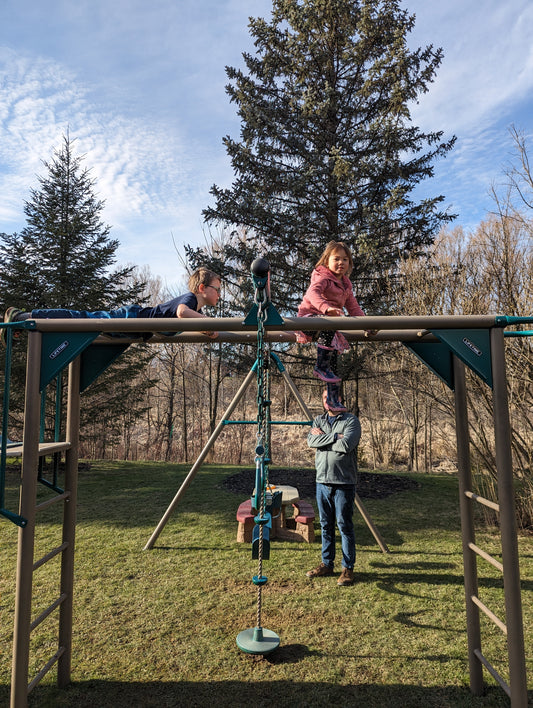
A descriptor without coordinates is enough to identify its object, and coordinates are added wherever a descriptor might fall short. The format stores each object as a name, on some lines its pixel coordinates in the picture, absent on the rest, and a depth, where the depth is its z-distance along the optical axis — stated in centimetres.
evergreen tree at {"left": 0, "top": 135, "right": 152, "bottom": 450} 959
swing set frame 211
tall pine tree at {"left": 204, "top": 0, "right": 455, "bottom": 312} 803
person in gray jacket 377
